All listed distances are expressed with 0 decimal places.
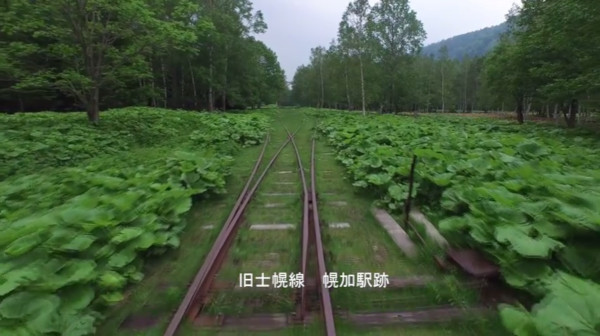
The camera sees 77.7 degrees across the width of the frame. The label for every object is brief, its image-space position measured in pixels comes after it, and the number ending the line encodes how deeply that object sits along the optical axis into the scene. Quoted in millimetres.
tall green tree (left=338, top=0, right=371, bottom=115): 35688
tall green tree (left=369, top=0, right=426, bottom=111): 40031
